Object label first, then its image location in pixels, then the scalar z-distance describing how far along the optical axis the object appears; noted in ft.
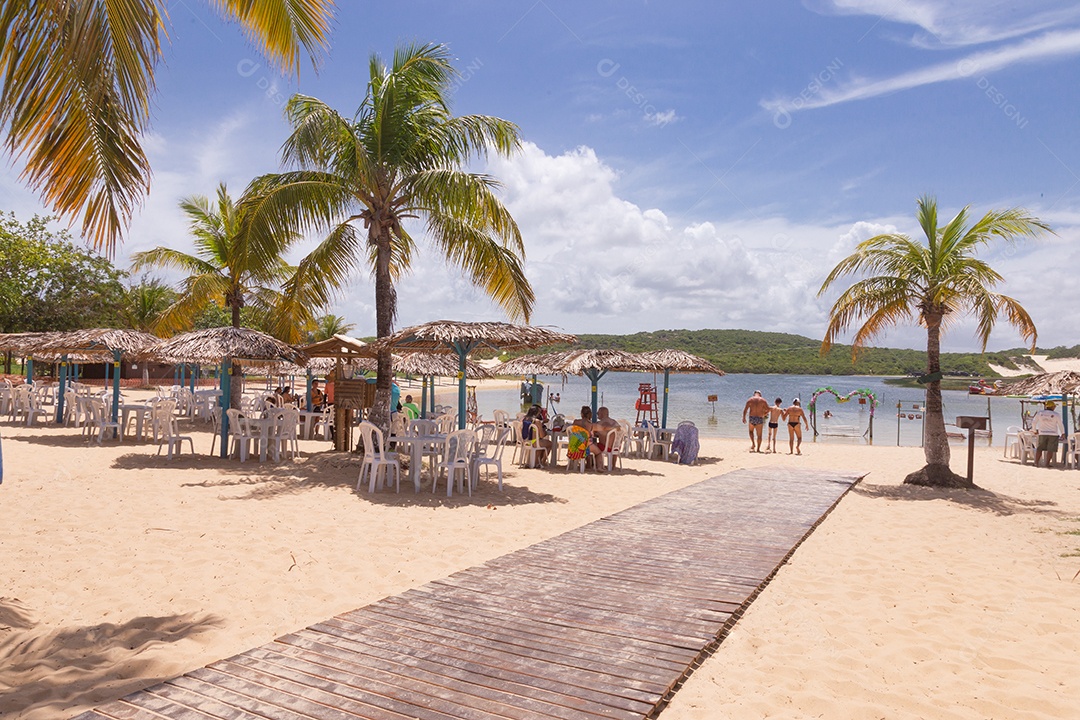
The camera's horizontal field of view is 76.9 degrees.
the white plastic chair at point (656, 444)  44.70
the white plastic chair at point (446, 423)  39.51
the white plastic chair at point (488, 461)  29.45
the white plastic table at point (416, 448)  28.96
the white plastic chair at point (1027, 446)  49.11
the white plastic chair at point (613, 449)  38.04
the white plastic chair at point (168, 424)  35.64
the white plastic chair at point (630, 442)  44.11
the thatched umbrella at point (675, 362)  46.55
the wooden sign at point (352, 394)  41.37
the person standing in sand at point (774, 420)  51.96
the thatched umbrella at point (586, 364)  42.86
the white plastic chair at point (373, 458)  28.66
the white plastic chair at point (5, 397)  58.54
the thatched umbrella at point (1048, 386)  43.04
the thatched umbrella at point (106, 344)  45.11
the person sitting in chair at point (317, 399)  56.34
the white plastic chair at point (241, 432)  36.32
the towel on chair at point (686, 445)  42.32
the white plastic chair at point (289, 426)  37.11
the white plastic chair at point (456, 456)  28.43
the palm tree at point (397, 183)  34.27
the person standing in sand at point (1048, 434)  48.03
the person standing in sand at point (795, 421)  50.08
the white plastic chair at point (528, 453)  38.55
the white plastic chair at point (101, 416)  41.75
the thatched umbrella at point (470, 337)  31.32
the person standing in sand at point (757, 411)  50.96
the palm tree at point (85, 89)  12.50
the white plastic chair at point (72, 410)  49.68
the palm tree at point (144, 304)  117.35
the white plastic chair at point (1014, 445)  53.06
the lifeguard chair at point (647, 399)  55.02
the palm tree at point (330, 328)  154.51
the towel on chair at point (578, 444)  37.19
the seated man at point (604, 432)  38.01
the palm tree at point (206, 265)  55.42
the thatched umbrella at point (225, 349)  36.70
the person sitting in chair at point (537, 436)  38.45
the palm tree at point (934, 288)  33.63
